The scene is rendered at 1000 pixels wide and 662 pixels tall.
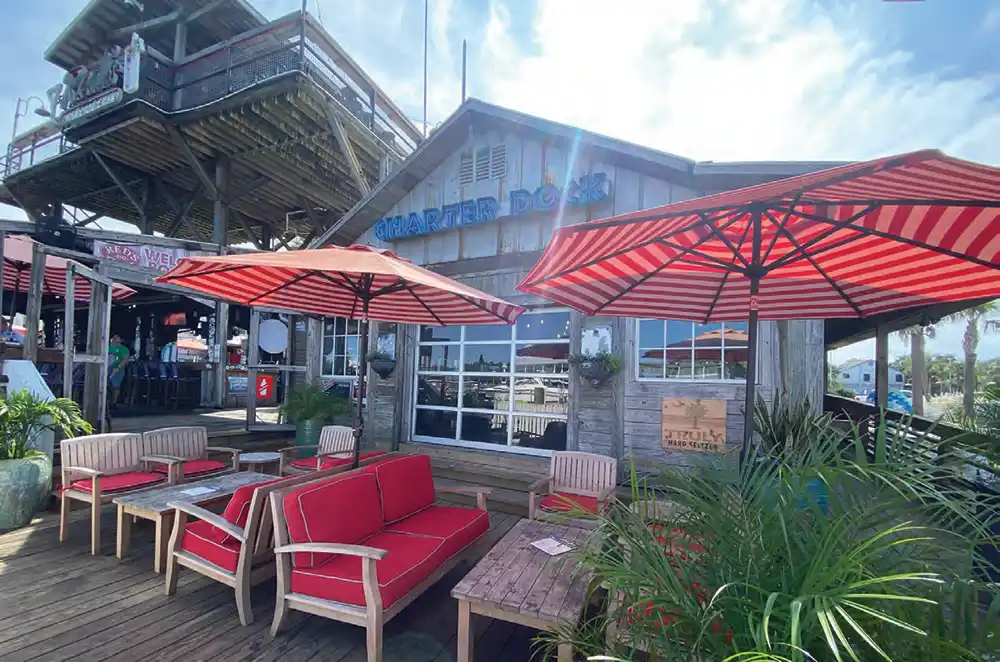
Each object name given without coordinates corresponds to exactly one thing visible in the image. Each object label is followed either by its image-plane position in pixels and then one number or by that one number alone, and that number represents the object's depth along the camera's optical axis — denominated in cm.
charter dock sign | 550
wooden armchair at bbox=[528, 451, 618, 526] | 420
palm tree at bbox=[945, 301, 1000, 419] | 1883
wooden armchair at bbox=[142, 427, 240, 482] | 466
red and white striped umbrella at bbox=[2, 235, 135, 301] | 682
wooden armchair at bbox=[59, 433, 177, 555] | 375
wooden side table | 511
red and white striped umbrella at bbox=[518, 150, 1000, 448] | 168
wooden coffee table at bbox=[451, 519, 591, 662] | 219
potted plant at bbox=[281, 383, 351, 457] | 707
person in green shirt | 990
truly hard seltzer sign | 476
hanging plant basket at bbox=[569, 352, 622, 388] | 518
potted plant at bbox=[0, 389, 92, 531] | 405
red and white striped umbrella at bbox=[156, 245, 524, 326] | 298
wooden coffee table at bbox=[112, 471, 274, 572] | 339
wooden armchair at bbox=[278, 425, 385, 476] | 516
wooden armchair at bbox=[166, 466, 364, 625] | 279
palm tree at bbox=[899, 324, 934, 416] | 1680
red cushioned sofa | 242
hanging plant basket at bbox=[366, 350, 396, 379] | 671
